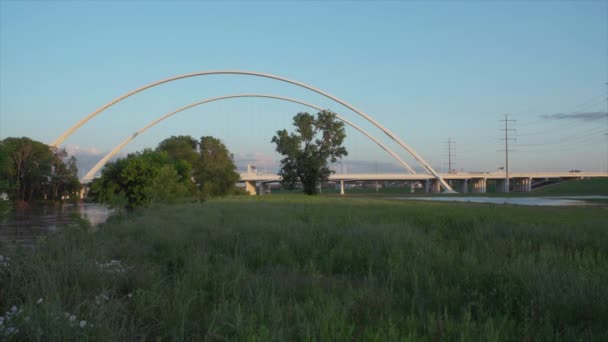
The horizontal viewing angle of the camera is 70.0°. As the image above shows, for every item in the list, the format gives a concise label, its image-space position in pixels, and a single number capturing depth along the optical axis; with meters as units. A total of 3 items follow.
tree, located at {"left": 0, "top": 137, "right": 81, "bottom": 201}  69.25
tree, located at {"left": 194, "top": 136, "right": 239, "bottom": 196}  70.05
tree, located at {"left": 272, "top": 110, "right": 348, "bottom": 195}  55.78
